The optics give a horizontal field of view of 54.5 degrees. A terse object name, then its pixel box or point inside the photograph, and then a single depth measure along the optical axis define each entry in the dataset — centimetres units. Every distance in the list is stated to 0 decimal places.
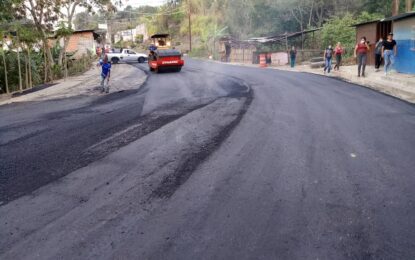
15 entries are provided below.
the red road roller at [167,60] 2639
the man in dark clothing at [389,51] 1773
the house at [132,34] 9206
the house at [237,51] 4256
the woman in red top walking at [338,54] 2416
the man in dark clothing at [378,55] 2131
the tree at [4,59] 1711
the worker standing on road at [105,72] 1689
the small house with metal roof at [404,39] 1839
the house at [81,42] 4653
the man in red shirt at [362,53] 1888
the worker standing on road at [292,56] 3183
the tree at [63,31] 2355
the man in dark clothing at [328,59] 2348
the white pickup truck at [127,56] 4269
